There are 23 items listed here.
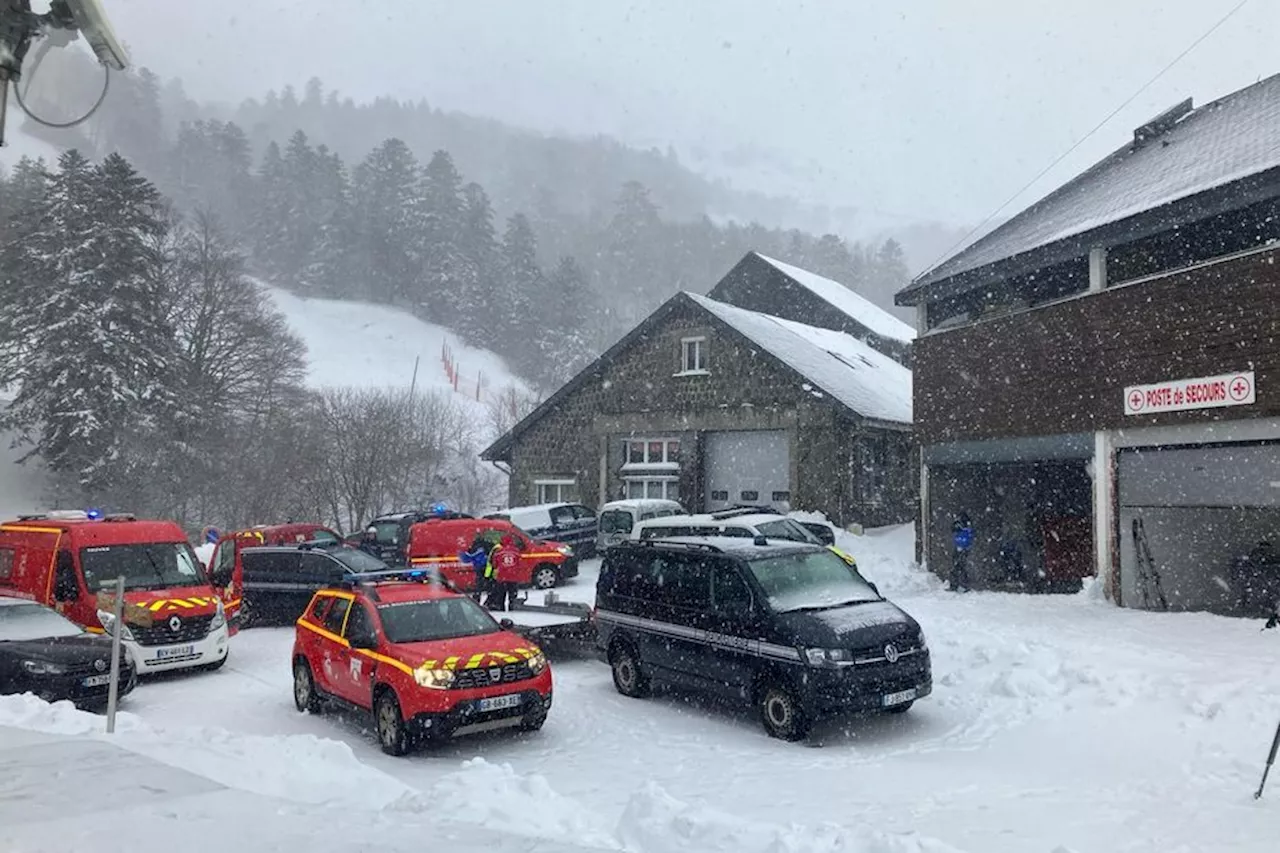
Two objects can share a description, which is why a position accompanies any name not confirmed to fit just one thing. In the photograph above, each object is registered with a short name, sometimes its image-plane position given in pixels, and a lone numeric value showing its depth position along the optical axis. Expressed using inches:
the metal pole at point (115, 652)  346.3
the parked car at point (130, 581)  507.2
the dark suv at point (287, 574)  698.2
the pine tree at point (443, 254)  3513.8
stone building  1027.3
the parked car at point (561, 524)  1019.9
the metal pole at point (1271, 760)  263.7
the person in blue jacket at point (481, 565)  648.4
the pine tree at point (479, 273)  3437.5
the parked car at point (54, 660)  411.5
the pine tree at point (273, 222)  3846.0
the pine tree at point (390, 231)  3634.4
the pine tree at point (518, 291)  3408.0
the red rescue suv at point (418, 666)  362.0
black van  368.8
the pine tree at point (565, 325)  3248.0
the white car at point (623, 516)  966.4
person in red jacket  645.9
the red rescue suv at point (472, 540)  835.4
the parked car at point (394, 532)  938.7
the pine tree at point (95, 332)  1427.2
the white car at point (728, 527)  711.7
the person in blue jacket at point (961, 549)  749.9
